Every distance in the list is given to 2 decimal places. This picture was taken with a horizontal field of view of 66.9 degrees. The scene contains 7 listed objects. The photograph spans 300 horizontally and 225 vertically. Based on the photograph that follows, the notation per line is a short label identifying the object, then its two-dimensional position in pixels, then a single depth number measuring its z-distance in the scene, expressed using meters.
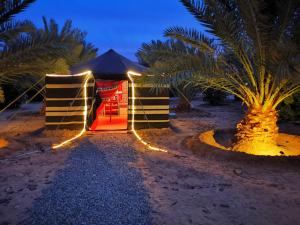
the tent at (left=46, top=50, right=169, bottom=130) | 6.97
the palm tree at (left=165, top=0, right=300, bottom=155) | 4.22
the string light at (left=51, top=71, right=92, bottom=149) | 6.65
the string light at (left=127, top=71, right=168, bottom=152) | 5.85
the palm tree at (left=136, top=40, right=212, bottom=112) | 4.56
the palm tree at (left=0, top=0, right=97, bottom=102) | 5.23
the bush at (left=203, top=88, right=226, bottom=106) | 13.91
